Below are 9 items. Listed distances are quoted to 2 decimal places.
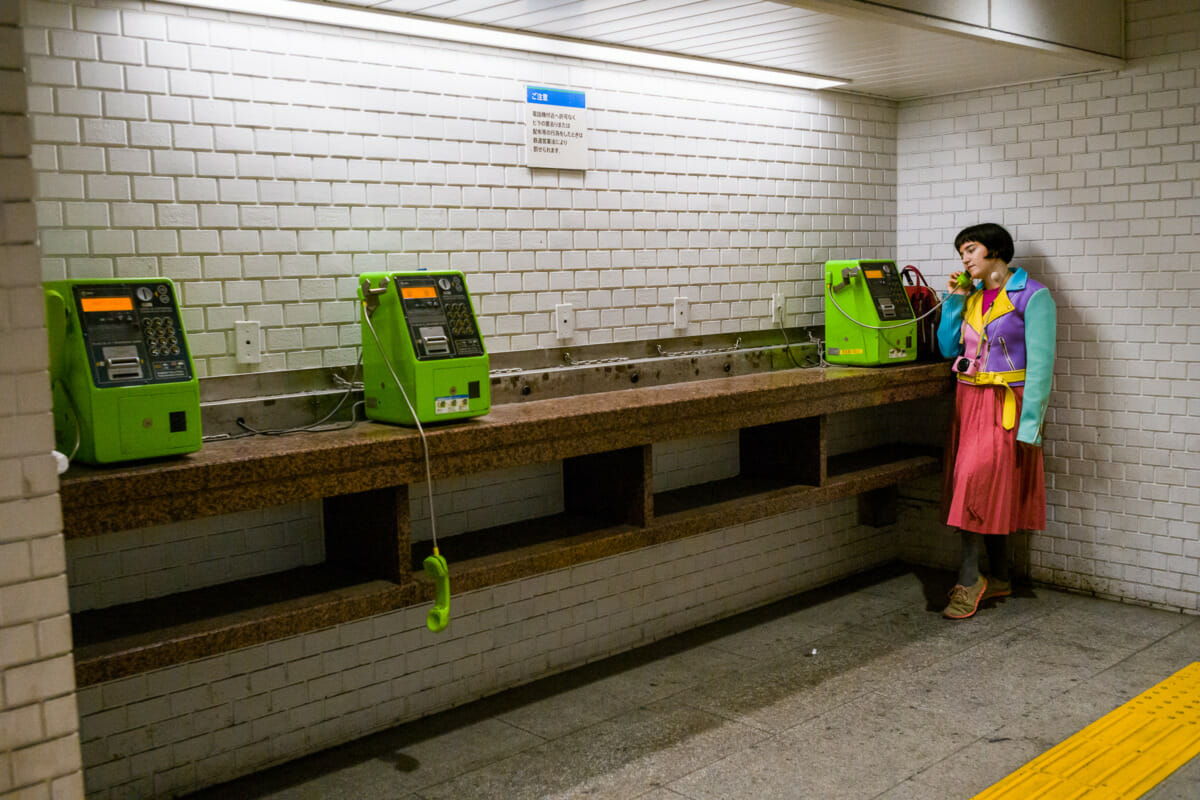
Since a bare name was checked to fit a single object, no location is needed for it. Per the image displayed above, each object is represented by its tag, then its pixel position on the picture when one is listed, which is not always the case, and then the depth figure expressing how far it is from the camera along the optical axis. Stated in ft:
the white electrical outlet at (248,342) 12.18
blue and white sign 14.83
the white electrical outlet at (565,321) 15.33
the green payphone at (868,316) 17.88
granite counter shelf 9.97
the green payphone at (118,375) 9.82
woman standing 17.08
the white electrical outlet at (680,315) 17.02
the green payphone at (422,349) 11.93
